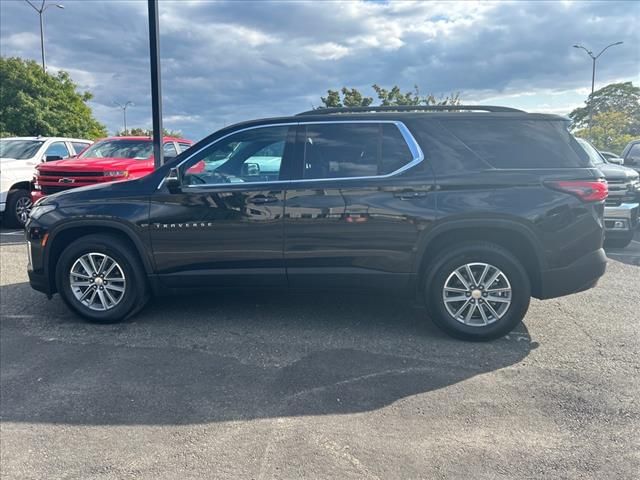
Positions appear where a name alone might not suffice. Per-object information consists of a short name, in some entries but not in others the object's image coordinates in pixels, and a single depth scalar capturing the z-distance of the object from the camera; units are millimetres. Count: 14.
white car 10148
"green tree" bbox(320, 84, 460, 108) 27984
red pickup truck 8812
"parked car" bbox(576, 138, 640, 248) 7867
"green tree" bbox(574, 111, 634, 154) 37756
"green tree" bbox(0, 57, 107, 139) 27500
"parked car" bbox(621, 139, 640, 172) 10812
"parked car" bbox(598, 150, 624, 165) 11014
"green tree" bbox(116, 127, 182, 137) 47041
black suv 4156
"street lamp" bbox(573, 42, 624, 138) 35612
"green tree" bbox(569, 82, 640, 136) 49688
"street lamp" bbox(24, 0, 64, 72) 28250
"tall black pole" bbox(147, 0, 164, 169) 8258
